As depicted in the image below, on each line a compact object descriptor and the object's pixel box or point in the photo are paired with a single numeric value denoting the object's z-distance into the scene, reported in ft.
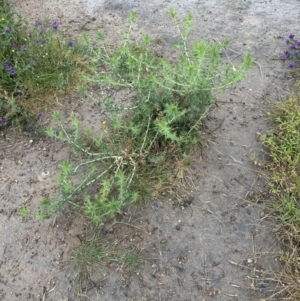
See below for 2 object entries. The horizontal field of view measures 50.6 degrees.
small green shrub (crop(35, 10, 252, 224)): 6.27
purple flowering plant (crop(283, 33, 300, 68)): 8.71
